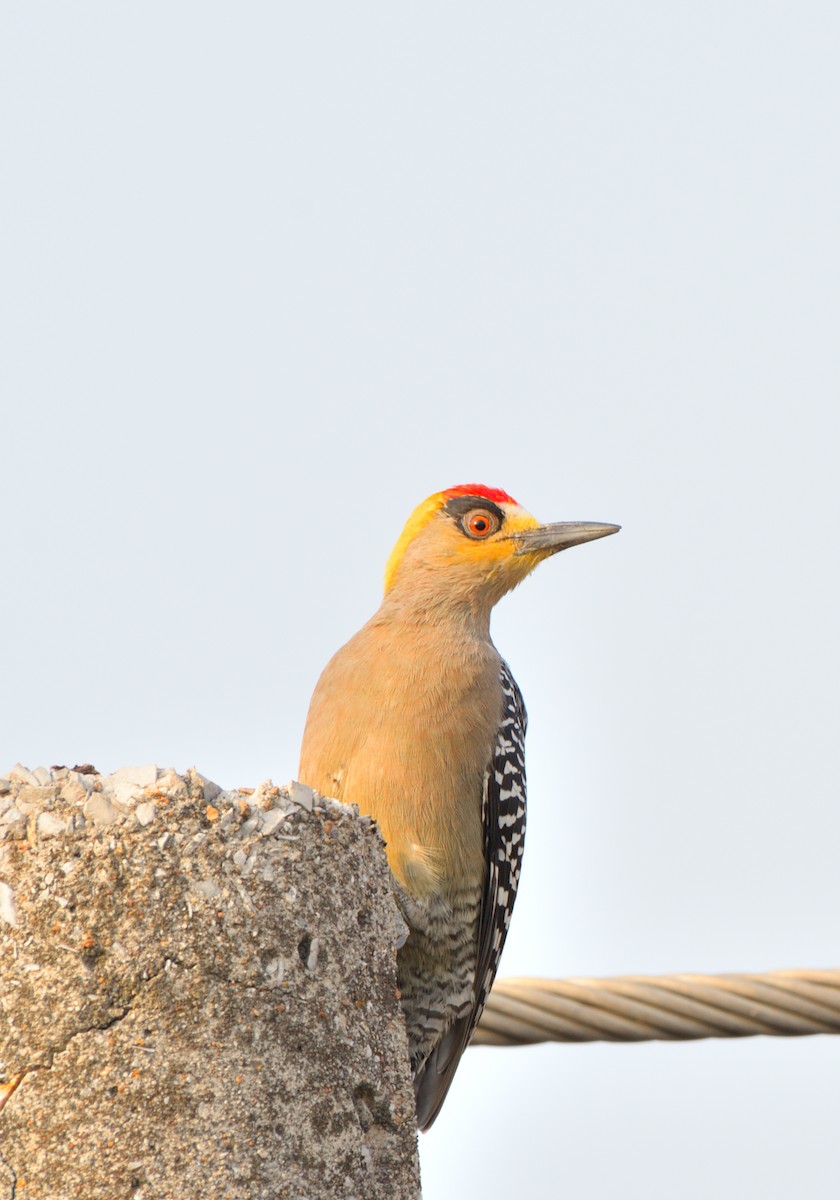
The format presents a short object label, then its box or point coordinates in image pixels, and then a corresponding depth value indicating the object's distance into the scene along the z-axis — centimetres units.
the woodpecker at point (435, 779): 1315
